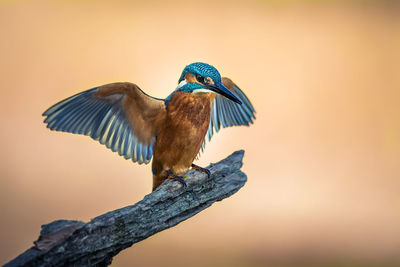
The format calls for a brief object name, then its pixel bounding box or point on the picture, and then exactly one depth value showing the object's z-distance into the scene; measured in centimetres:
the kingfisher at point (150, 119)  496
